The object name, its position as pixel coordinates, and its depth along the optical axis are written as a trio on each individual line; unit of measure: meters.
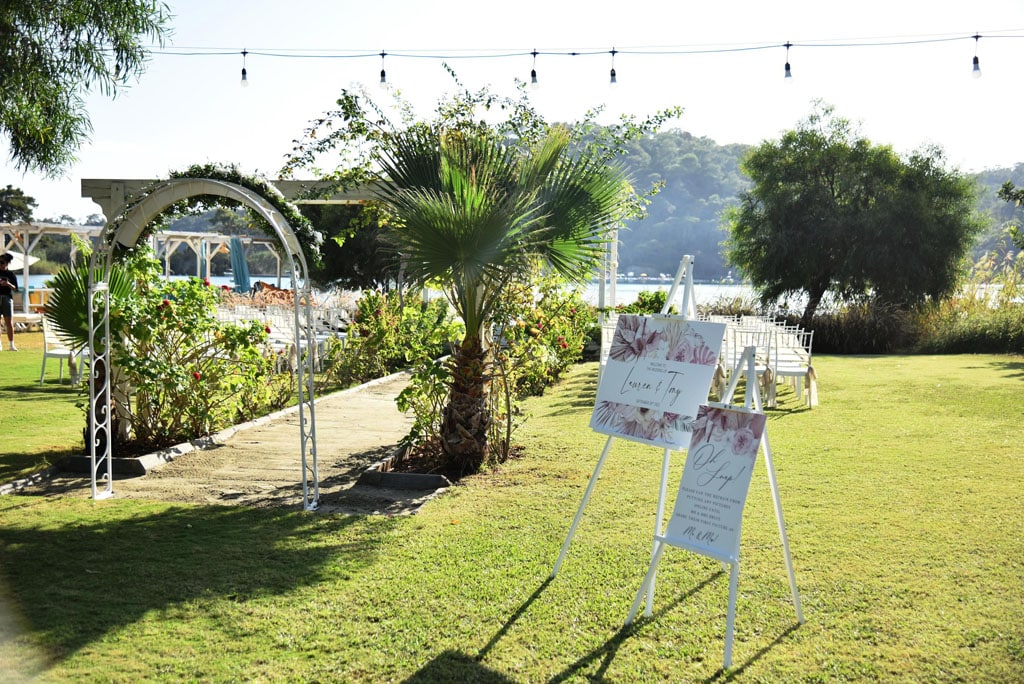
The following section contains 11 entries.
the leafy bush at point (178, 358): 6.92
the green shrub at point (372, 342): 12.27
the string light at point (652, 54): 10.76
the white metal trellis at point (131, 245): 5.61
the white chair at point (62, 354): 10.93
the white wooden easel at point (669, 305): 4.11
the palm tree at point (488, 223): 6.14
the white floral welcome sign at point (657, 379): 4.04
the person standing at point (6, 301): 15.70
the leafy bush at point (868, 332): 18.70
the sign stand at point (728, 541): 3.57
